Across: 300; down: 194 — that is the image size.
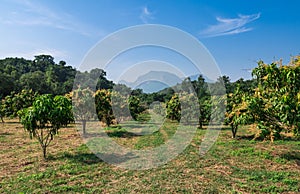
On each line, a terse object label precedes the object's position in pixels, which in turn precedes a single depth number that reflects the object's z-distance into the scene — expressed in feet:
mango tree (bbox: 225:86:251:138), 25.32
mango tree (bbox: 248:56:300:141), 19.22
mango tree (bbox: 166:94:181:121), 73.87
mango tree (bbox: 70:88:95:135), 46.47
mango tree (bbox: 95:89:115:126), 51.90
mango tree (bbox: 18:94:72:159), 26.35
